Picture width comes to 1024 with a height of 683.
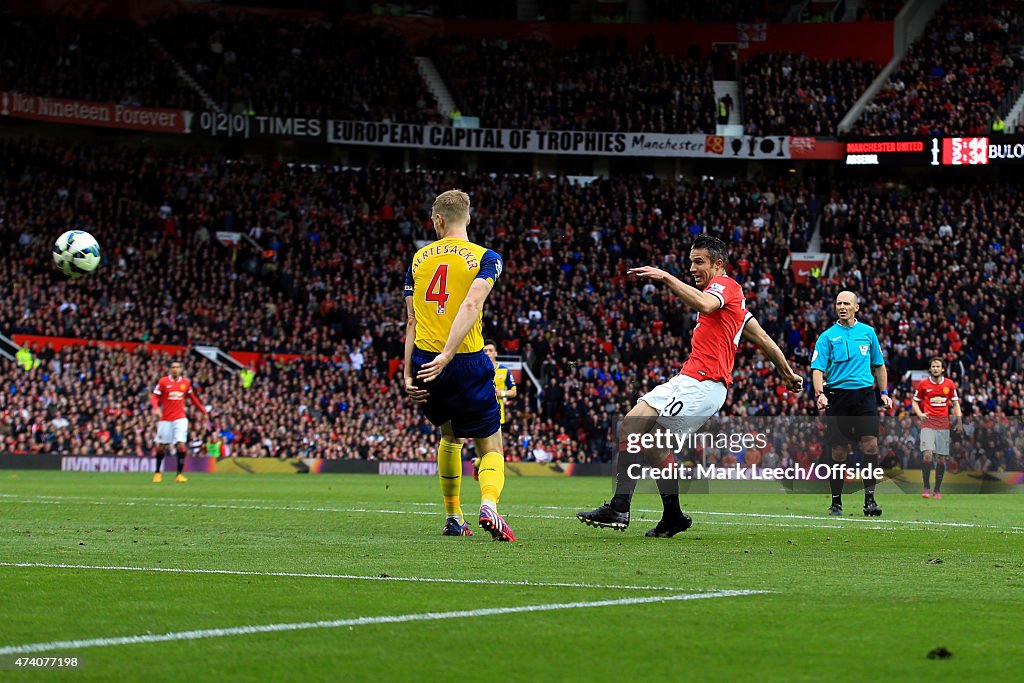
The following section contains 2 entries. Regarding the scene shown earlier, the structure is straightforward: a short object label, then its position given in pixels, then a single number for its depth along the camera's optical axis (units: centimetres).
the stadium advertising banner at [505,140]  4700
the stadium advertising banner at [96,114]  4231
